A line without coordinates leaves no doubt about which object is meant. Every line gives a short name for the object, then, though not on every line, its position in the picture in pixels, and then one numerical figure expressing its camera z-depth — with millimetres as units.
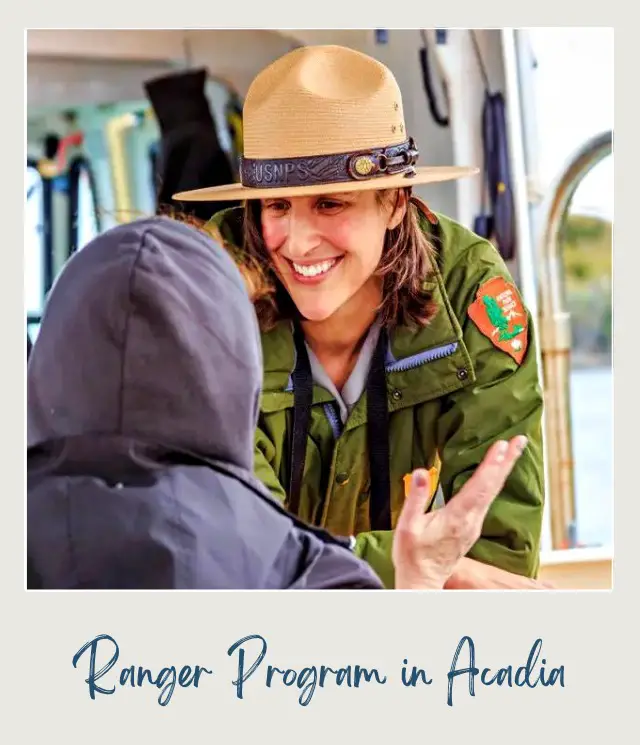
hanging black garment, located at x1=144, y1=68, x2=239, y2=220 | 3020
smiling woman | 2795
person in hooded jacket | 2246
